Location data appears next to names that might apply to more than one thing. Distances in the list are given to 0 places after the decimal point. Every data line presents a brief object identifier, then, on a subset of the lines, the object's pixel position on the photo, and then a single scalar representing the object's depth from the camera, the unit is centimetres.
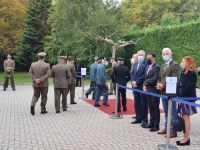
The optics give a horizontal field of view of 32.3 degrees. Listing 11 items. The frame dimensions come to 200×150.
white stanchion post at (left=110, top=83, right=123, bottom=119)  1046
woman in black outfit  727
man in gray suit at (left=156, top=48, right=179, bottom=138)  790
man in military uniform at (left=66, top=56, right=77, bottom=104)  1333
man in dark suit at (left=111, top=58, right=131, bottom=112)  1120
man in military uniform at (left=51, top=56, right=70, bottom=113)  1134
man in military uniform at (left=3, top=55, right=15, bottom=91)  1858
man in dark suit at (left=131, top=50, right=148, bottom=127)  930
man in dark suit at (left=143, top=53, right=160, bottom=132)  854
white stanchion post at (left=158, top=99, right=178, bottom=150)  691
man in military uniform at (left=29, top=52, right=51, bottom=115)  1080
